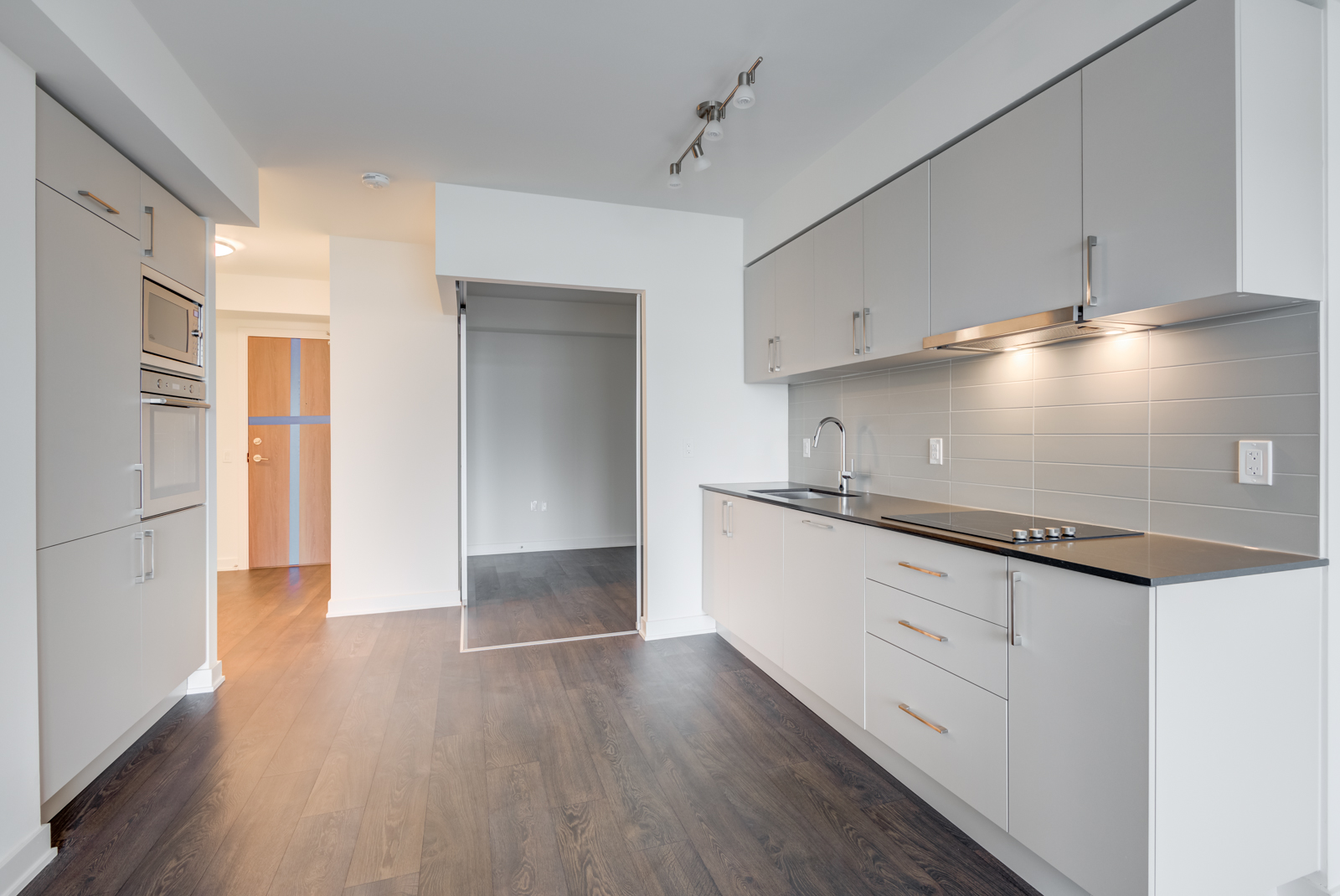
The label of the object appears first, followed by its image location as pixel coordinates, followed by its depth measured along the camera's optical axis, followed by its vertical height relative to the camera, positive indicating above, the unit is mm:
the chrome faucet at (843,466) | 3211 -121
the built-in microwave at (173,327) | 2508 +497
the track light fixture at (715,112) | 2211 +1292
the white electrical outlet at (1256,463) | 1548 -46
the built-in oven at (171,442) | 2486 +0
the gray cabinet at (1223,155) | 1408 +682
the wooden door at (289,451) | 5828 -76
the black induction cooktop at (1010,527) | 1772 -260
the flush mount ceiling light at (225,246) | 4223 +1345
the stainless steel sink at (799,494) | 3359 -274
